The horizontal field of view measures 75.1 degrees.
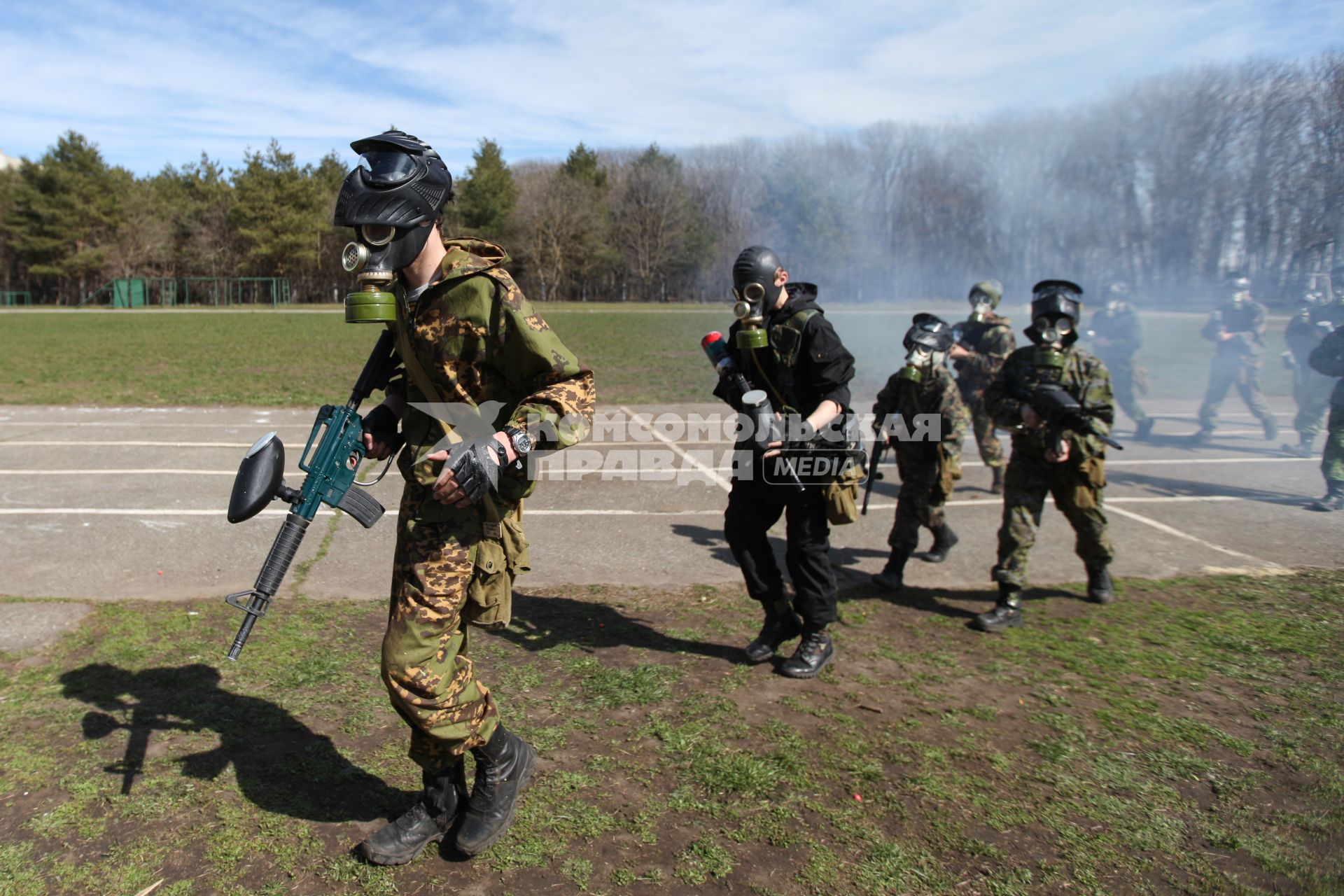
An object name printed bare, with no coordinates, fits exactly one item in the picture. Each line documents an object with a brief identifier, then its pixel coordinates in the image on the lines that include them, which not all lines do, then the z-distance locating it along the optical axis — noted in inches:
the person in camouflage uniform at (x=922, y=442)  222.7
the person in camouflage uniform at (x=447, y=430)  104.6
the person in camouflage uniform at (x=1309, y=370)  404.8
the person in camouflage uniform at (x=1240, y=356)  453.1
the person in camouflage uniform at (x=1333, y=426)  304.5
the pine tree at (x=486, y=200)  2022.6
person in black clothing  161.0
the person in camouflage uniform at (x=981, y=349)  335.9
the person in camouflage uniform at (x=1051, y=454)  198.5
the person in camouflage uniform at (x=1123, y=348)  466.0
